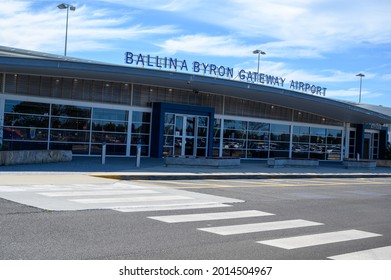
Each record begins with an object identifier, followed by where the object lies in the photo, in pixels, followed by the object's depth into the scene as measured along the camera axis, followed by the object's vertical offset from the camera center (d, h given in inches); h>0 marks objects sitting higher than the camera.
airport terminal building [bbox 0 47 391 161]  1030.4 +78.7
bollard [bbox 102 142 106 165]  929.2 -22.1
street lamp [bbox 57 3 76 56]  1596.1 +395.6
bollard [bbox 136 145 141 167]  906.4 -32.7
